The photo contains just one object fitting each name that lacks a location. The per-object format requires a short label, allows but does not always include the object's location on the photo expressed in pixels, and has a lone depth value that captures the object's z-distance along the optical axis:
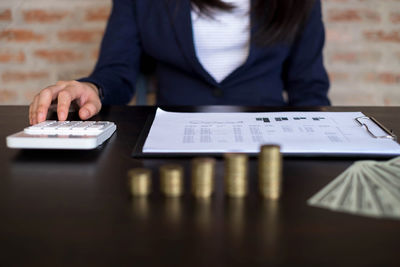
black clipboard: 0.53
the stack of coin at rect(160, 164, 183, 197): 0.41
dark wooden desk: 0.31
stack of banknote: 0.39
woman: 1.20
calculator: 0.55
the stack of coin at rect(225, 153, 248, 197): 0.40
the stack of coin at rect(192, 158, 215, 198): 0.40
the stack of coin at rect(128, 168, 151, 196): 0.41
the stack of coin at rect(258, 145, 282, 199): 0.41
